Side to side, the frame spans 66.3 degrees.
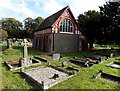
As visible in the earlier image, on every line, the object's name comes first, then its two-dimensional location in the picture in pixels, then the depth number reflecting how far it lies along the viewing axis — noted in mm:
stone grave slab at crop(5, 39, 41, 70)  9633
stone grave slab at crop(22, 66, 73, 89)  5721
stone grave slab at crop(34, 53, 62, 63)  11484
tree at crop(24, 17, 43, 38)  56581
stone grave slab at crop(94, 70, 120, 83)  6886
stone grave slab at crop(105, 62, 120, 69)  10675
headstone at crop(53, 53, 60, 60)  12788
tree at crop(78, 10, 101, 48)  23291
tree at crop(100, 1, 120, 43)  20438
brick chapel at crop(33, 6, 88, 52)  19438
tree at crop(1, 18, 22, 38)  64150
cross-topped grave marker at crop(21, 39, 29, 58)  10164
